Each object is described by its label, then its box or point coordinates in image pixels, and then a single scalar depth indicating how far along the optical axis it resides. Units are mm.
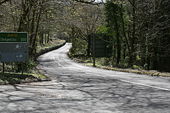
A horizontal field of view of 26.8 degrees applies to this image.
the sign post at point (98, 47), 40969
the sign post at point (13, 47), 15812
